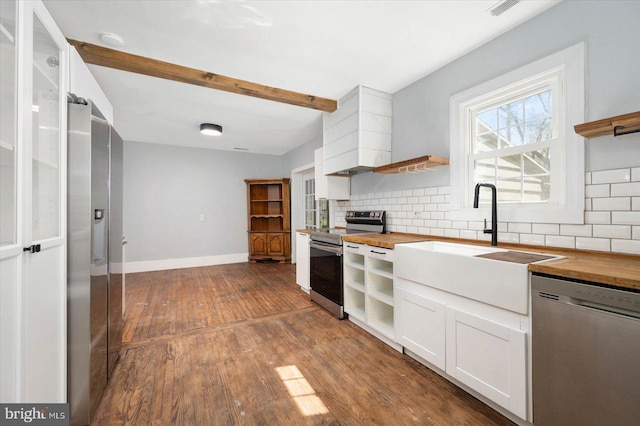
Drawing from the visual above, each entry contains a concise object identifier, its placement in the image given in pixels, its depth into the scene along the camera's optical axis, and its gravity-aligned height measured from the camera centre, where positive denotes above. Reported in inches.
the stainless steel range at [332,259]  114.3 -21.4
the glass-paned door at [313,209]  192.4 +3.5
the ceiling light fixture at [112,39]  82.5 +56.2
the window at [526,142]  67.5 +22.4
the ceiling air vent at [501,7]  69.7 +56.6
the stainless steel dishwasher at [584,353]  41.0 -24.2
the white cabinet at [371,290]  93.0 -30.1
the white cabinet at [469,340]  54.4 -31.5
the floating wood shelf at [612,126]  52.2 +18.7
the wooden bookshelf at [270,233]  236.8 -17.9
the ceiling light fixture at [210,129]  165.8 +54.1
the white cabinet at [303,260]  144.2 -26.8
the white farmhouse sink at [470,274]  53.9 -14.9
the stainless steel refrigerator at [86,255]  57.3 -9.7
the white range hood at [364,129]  120.0 +40.3
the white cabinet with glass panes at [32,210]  40.6 +0.7
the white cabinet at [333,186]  153.4 +16.1
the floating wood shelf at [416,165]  93.0 +18.5
